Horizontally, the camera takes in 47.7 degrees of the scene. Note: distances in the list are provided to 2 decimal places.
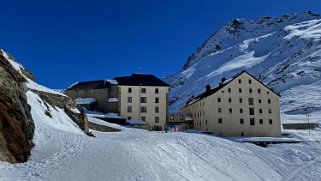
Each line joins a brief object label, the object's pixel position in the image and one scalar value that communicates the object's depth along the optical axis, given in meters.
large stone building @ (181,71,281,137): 69.69
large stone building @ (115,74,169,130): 76.69
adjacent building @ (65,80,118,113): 91.81
